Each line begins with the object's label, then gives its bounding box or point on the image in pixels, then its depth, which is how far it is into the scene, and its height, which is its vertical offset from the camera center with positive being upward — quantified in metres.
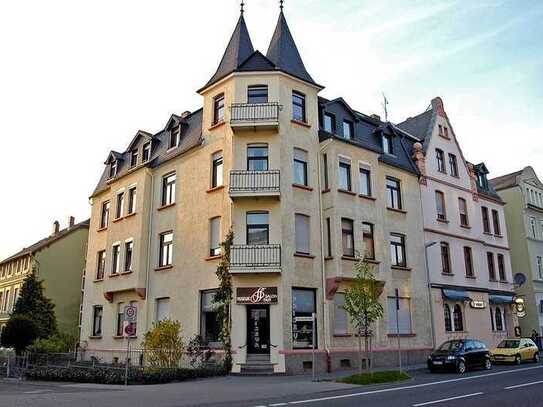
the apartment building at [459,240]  30.88 +6.35
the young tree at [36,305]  40.43 +3.08
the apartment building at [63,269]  46.34 +6.78
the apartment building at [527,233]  39.50 +8.50
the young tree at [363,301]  20.00 +1.52
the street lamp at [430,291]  29.00 +2.77
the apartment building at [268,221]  22.86 +5.97
